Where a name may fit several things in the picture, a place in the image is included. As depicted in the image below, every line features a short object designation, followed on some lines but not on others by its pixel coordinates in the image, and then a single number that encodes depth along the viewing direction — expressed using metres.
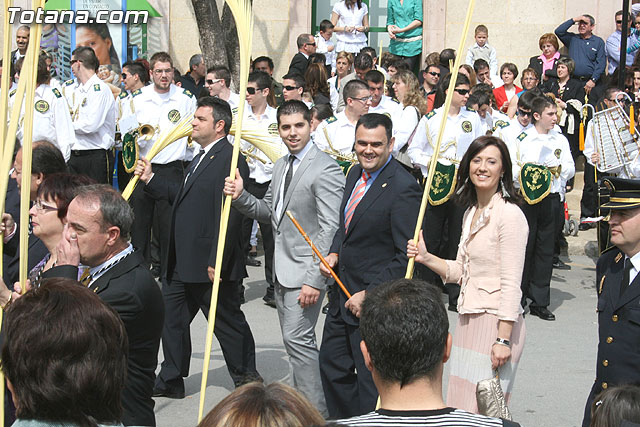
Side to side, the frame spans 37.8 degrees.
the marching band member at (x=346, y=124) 9.59
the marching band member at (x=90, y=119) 10.25
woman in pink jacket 4.97
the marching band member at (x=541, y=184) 9.20
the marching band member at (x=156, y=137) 9.99
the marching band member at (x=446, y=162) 9.43
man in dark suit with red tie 5.49
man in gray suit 6.14
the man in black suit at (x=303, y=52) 14.69
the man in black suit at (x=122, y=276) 4.20
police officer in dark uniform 4.27
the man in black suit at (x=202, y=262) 6.71
